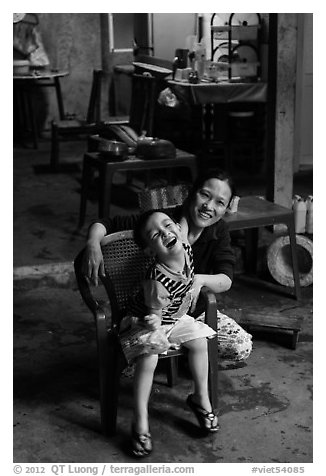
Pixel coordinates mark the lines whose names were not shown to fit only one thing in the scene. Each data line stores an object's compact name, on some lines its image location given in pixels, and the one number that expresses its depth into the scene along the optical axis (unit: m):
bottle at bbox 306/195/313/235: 5.18
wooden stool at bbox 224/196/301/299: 4.42
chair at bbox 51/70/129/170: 7.16
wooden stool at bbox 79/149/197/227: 4.98
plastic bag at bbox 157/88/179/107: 6.68
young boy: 2.66
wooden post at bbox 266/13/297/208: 4.74
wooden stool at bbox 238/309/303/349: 3.87
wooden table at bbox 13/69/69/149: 8.75
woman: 2.85
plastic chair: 2.95
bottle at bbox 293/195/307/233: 5.17
